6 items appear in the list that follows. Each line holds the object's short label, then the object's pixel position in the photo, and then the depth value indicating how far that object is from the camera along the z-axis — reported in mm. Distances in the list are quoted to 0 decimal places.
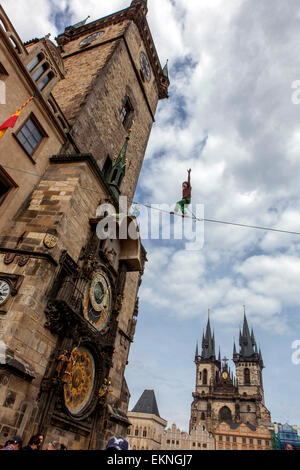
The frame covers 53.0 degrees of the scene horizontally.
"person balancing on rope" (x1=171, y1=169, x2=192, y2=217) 11034
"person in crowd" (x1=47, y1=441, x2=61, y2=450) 5158
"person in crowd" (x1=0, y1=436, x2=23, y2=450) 4555
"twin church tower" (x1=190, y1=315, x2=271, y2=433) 84375
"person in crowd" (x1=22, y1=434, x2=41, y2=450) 5156
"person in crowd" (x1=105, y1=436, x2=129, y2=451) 2990
